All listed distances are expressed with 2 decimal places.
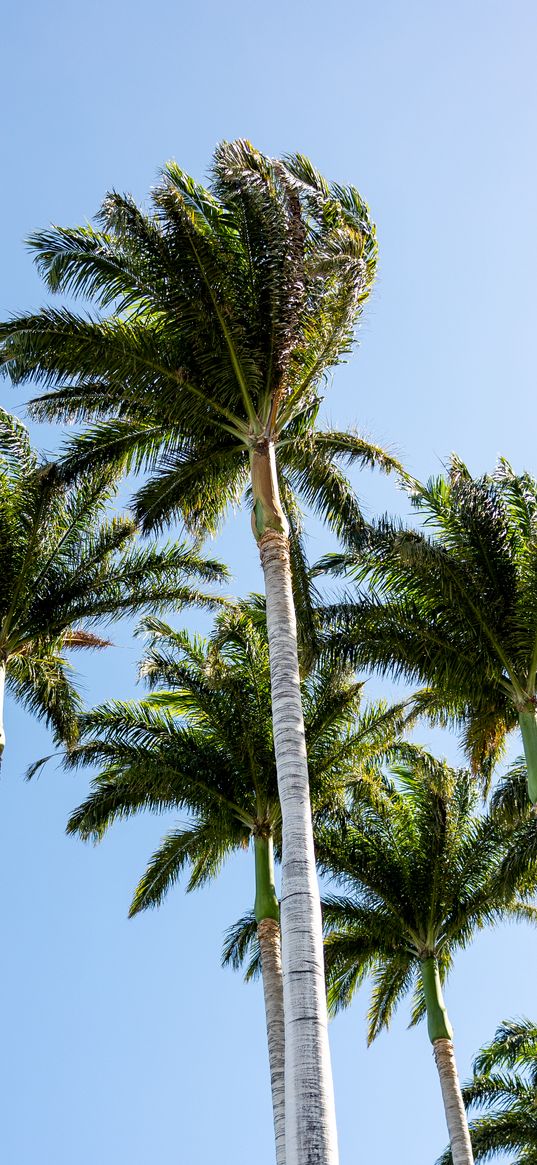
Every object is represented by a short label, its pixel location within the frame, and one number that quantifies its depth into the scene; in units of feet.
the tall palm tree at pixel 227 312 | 45.55
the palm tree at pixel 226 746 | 61.57
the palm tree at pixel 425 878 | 67.62
